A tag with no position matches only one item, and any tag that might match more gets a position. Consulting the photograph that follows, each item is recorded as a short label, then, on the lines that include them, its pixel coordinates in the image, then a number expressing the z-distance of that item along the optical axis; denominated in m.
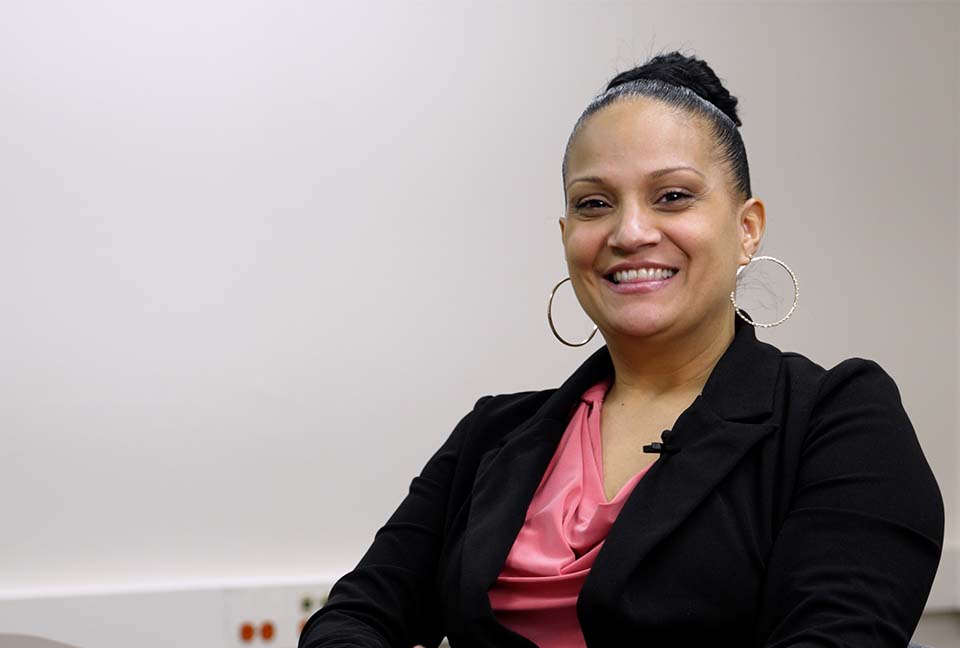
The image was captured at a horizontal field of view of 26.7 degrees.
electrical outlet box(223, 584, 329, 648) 2.32
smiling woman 1.42
